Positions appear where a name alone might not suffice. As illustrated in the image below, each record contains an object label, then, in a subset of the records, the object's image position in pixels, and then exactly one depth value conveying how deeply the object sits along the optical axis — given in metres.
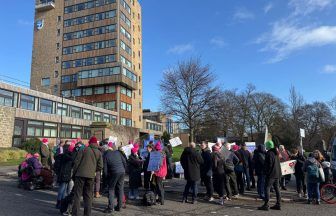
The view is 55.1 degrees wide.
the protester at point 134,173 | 11.25
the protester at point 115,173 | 9.19
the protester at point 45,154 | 15.27
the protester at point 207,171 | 11.17
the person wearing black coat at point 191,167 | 10.66
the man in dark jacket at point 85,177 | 7.84
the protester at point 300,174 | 12.21
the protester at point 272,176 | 9.62
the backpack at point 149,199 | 10.02
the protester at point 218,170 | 10.92
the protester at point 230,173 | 11.31
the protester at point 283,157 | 13.20
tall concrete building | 59.22
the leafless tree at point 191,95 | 35.62
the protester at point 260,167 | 11.05
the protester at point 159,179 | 10.39
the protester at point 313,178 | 10.54
